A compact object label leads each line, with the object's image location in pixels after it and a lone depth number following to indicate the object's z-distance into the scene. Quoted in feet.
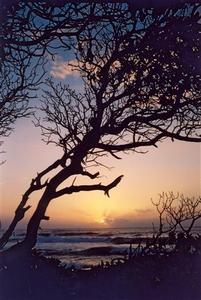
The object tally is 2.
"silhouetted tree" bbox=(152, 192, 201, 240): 15.94
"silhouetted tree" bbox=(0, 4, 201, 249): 8.65
